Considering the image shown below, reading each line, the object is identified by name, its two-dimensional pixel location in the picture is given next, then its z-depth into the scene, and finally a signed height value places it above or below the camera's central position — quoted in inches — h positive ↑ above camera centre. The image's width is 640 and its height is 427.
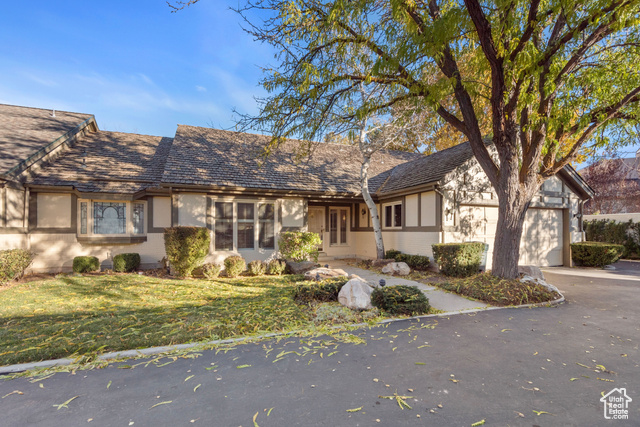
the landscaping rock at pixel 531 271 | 308.0 -58.1
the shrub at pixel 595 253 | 438.6 -55.7
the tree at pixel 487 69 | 226.5 +126.5
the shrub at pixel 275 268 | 381.7 -63.0
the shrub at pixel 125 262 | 378.3 -53.7
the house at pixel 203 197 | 376.2 +32.6
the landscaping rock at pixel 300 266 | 386.3 -62.4
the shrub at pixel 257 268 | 377.4 -62.5
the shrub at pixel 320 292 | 241.3 -60.6
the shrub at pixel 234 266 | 367.2 -57.6
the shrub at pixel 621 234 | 558.8 -34.3
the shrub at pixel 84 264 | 364.2 -53.4
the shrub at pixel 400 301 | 214.5 -61.7
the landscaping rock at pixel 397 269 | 382.3 -66.4
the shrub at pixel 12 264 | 298.7 -44.3
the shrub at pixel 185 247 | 338.3 -30.9
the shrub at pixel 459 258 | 354.9 -48.7
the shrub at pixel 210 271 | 352.5 -61.0
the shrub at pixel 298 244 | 402.0 -34.8
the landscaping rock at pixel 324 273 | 323.0 -61.0
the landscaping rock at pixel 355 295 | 218.4 -58.4
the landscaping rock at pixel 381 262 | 421.4 -63.0
